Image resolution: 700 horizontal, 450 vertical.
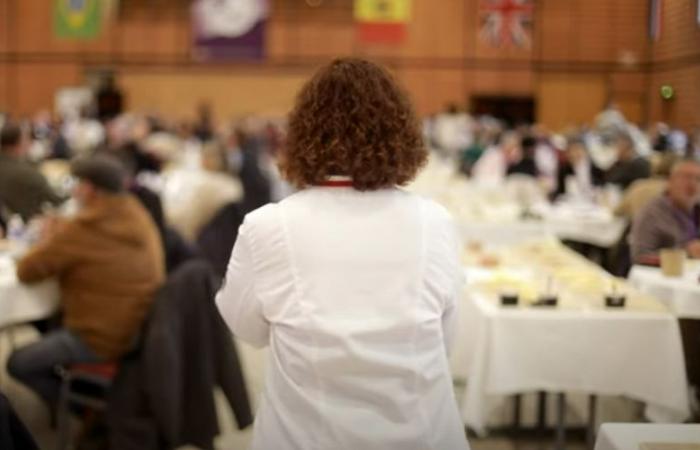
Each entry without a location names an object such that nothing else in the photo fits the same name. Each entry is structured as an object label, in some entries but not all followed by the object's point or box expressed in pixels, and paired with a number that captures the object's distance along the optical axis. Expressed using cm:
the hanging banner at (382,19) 1405
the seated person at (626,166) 808
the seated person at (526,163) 1051
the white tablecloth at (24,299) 412
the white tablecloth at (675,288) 438
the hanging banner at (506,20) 1380
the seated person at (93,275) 404
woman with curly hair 204
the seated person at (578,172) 942
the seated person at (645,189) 663
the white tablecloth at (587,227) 777
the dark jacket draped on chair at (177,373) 378
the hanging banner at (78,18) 1473
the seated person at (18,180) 646
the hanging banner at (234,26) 1603
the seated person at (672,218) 521
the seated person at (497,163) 1086
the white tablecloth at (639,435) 212
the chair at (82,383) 403
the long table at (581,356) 394
